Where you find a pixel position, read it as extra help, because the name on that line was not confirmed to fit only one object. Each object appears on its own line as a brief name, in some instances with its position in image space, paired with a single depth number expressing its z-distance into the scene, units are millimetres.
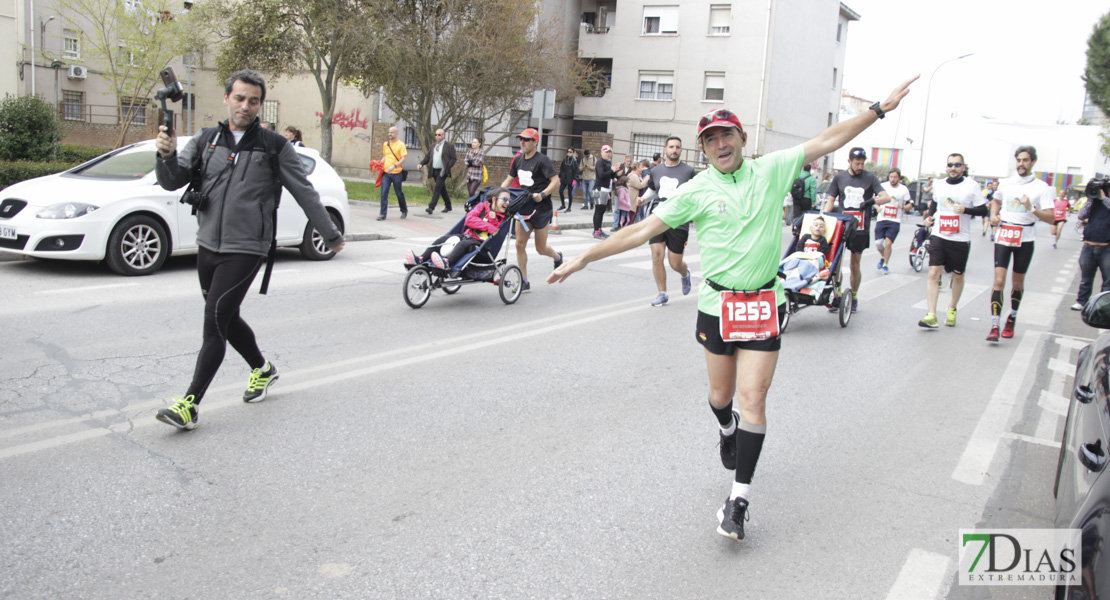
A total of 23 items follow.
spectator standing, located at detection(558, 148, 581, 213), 23586
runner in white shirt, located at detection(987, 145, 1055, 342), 8508
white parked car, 8945
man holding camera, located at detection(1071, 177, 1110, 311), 9164
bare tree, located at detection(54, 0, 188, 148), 26781
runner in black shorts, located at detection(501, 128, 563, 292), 9609
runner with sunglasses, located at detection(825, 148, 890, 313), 10547
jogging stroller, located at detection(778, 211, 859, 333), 8734
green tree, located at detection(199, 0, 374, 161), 21125
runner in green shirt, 3699
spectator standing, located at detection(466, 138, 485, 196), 19203
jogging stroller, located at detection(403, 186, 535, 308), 8812
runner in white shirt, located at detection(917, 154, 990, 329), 8477
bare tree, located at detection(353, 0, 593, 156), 21172
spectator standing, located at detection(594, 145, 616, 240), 19328
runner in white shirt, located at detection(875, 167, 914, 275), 14055
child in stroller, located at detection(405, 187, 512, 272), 8812
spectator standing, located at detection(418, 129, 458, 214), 18516
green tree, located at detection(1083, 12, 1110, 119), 50094
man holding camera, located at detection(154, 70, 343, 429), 4609
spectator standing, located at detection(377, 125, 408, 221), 17016
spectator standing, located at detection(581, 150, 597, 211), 25506
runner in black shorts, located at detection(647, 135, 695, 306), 9164
